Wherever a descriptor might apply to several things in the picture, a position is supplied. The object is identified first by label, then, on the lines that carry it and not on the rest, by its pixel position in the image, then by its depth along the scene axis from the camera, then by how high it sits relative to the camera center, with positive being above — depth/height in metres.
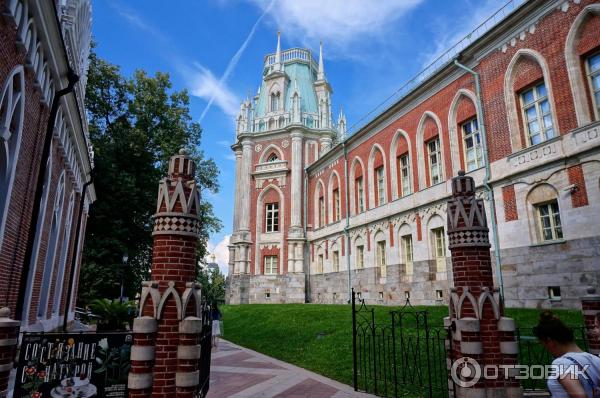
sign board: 4.43 -0.89
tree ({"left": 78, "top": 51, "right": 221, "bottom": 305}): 22.16 +7.65
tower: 30.29 +8.83
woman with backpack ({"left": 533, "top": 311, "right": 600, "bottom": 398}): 2.94 -0.62
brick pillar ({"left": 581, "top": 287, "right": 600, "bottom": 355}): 5.97 -0.42
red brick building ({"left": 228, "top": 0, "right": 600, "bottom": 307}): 12.23 +5.55
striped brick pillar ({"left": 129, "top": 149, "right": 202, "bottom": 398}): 4.48 -0.27
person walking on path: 14.04 -1.51
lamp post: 20.79 +1.43
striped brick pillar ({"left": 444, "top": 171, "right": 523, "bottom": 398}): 5.64 -0.37
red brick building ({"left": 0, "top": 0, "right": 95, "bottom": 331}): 6.73 +3.27
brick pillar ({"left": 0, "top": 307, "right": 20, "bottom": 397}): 3.81 -0.54
